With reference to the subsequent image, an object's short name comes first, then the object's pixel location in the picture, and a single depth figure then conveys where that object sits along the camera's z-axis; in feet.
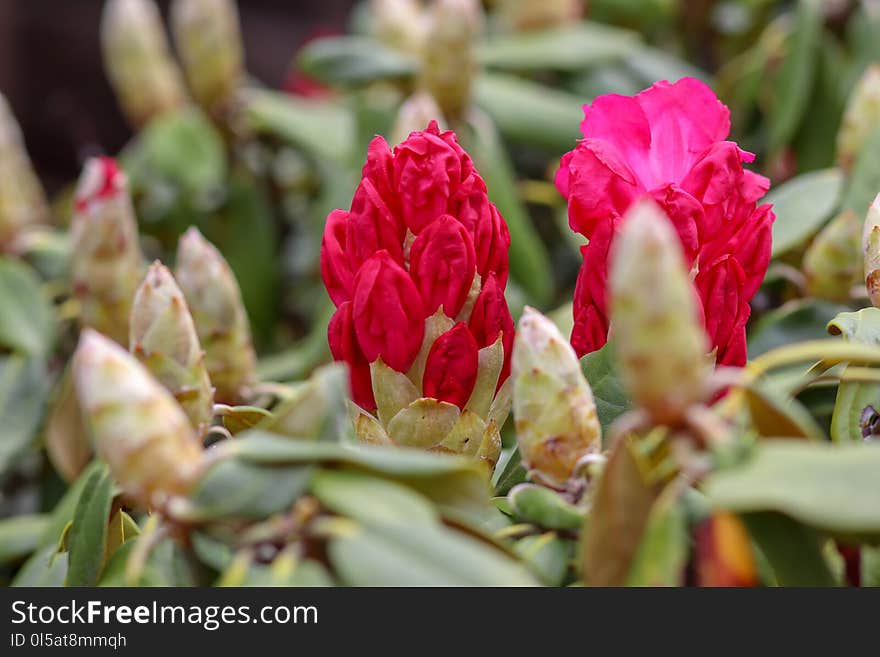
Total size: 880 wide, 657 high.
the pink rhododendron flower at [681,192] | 2.03
